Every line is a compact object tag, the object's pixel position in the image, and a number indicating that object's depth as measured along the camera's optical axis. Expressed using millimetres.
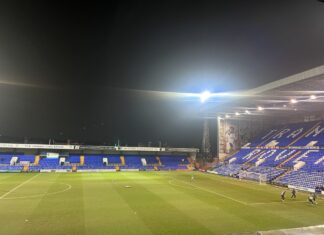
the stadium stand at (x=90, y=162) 55150
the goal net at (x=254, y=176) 39675
